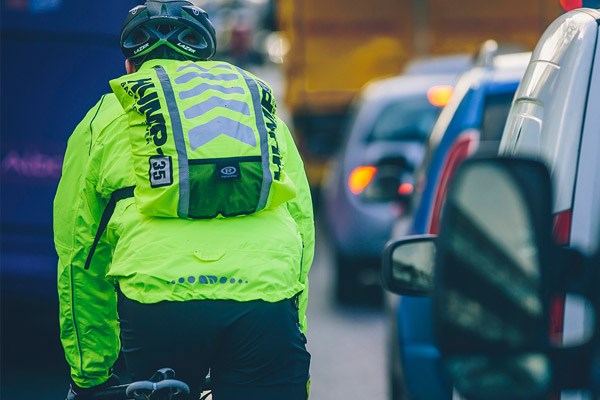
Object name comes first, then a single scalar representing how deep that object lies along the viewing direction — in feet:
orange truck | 104.26
